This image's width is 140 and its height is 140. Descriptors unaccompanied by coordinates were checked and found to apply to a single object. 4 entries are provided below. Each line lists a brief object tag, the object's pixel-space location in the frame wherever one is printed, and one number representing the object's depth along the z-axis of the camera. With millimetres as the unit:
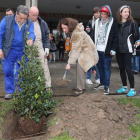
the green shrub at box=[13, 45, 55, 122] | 2971
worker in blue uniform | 3616
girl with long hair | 4242
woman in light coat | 4082
